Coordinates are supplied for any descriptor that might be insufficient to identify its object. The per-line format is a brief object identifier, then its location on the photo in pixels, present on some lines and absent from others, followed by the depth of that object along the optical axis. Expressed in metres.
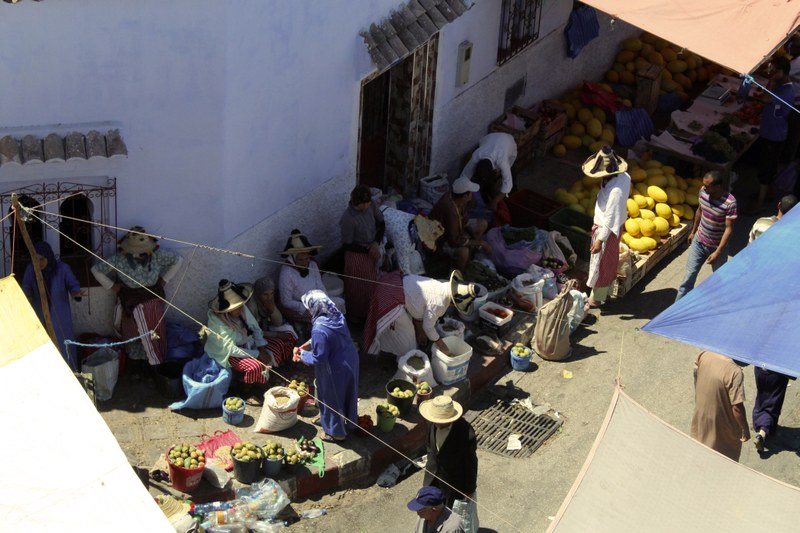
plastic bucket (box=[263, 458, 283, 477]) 10.42
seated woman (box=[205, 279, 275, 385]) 11.12
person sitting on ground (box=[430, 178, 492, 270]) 13.11
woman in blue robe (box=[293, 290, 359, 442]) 10.54
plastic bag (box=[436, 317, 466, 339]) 12.16
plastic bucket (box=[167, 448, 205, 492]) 10.04
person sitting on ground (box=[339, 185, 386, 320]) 12.30
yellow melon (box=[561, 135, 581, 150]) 16.23
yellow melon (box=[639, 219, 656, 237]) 14.04
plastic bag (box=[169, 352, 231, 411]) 11.03
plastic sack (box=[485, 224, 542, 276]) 13.48
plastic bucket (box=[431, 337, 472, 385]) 11.69
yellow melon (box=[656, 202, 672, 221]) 14.36
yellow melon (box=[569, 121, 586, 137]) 16.38
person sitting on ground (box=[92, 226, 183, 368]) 10.90
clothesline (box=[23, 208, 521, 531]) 10.59
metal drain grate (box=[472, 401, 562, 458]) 11.48
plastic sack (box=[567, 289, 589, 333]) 12.84
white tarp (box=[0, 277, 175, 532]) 7.23
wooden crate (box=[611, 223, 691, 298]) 13.51
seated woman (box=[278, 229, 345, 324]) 11.82
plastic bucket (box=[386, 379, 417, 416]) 11.30
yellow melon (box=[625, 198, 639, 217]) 14.23
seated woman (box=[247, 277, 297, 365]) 11.56
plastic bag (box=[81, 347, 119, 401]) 10.99
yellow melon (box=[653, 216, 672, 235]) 14.12
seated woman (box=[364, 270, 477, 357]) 11.61
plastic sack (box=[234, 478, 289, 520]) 10.11
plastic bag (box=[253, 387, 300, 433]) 10.87
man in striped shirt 12.62
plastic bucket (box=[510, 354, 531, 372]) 12.40
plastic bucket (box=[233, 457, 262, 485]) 10.29
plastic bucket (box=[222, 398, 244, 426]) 10.98
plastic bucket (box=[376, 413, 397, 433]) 11.05
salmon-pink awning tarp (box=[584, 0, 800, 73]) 13.12
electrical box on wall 14.26
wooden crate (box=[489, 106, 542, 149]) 15.27
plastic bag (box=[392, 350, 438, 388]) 11.57
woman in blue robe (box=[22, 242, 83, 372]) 10.56
